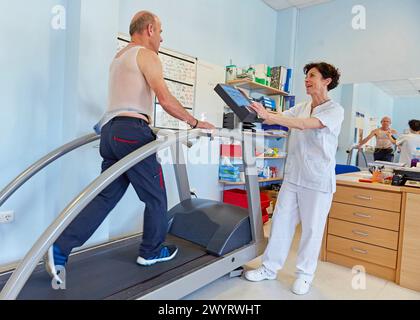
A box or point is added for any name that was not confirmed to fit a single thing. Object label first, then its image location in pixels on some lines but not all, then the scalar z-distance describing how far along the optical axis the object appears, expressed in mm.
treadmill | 1293
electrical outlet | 1993
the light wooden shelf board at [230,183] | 3526
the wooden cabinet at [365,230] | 2230
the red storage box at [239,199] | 3404
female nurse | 1935
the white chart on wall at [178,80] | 2893
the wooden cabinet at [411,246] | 2098
